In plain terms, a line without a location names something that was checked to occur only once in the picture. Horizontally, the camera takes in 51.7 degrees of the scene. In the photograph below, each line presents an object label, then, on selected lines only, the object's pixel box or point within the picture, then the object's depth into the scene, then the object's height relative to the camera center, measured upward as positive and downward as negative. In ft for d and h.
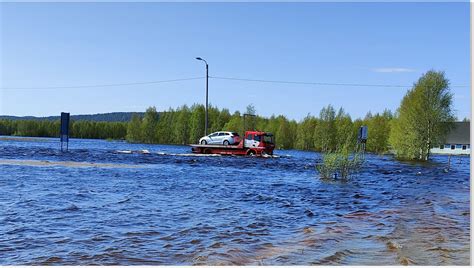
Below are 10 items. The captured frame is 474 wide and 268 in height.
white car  153.28 +0.90
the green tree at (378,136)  282.36 +5.73
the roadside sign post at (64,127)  124.06 +2.61
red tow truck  144.18 -1.58
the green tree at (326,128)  295.89 +9.91
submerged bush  71.46 -2.98
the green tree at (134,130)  369.83 +6.67
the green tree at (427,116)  158.51 +10.04
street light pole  160.35 +20.39
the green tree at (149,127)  365.40 +9.03
